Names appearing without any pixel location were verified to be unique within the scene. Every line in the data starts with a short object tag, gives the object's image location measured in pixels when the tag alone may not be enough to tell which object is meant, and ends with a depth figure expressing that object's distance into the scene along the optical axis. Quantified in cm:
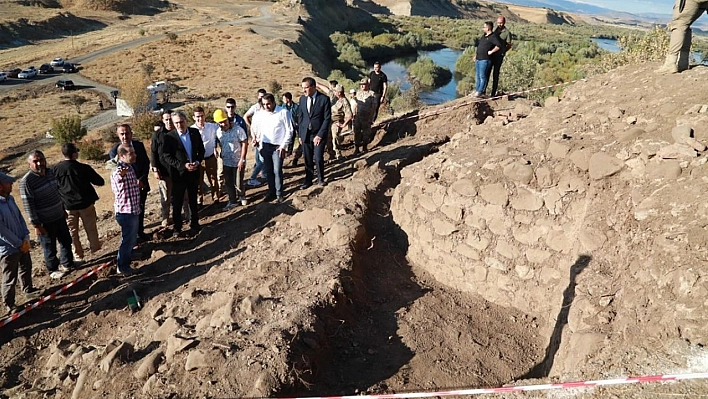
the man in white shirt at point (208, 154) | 798
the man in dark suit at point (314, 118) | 804
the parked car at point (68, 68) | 4547
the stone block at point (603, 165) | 532
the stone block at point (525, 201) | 566
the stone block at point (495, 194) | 583
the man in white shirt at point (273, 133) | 806
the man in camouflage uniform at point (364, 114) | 1092
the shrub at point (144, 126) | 2655
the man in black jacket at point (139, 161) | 705
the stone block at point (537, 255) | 558
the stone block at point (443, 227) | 618
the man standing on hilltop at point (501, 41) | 1070
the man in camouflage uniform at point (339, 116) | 1066
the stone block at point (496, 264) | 583
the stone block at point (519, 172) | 576
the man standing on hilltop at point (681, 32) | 638
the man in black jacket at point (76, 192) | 686
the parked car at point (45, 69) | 4421
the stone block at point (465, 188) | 602
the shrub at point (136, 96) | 3309
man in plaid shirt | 670
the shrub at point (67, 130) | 2584
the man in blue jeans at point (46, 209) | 643
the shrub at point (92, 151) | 2314
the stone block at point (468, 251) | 602
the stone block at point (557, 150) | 581
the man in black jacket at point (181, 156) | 741
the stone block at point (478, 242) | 596
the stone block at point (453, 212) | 611
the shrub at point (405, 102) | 2378
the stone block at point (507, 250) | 576
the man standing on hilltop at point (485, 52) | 1065
